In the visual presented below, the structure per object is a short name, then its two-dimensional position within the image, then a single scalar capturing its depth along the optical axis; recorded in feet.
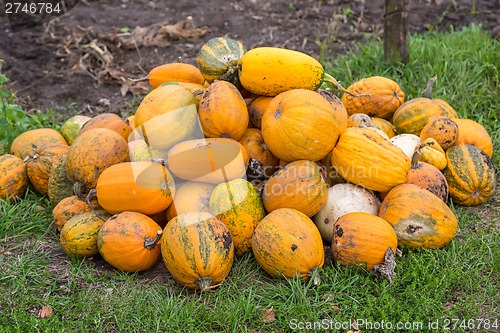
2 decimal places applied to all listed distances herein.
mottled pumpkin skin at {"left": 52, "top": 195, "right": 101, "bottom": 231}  11.97
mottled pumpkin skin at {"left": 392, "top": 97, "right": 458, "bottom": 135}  13.94
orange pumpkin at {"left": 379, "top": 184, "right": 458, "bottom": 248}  11.07
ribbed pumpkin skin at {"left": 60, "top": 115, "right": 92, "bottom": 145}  15.26
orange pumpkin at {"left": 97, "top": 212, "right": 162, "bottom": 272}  10.71
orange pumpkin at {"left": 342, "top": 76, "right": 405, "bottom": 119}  14.40
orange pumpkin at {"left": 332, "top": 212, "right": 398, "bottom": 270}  10.46
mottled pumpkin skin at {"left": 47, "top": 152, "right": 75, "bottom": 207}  12.84
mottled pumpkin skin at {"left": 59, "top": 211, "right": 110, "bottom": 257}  11.27
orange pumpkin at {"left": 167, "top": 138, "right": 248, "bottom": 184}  11.48
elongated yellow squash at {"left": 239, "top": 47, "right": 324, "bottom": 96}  12.30
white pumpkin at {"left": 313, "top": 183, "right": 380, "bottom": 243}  11.62
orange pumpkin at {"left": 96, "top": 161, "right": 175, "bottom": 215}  11.12
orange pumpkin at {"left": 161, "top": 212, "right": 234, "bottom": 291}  10.10
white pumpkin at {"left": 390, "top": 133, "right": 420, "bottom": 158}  12.89
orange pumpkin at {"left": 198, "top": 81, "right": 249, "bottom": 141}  11.68
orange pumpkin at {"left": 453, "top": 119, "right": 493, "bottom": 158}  13.64
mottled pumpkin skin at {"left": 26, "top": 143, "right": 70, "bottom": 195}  13.62
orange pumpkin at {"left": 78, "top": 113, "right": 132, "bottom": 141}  13.25
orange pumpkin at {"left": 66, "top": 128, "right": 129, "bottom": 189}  11.90
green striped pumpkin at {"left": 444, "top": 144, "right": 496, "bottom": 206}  12.70
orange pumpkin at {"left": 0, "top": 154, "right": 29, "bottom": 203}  13.69
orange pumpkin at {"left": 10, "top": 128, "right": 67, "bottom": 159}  14.61
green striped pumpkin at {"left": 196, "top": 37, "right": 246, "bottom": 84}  13.00
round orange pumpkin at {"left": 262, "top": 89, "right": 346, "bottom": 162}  11.32
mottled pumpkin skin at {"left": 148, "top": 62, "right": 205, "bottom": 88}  14.34
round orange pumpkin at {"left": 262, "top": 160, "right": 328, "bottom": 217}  11.11
